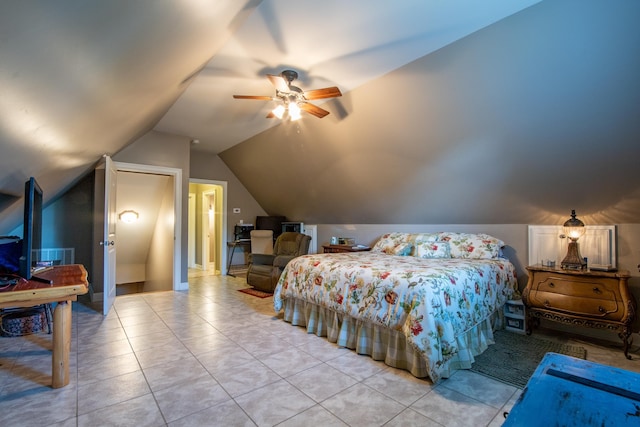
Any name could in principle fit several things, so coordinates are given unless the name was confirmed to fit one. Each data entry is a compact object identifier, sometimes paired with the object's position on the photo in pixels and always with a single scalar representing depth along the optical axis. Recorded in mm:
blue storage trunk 702
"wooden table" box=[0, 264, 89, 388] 1940
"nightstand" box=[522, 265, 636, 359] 2643
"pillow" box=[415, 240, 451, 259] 3871
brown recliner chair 4910
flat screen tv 2065
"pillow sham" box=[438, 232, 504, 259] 3669
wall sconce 5777
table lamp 3037
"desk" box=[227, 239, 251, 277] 6756
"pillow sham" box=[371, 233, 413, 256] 4238
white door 3793
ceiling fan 2781
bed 2236
